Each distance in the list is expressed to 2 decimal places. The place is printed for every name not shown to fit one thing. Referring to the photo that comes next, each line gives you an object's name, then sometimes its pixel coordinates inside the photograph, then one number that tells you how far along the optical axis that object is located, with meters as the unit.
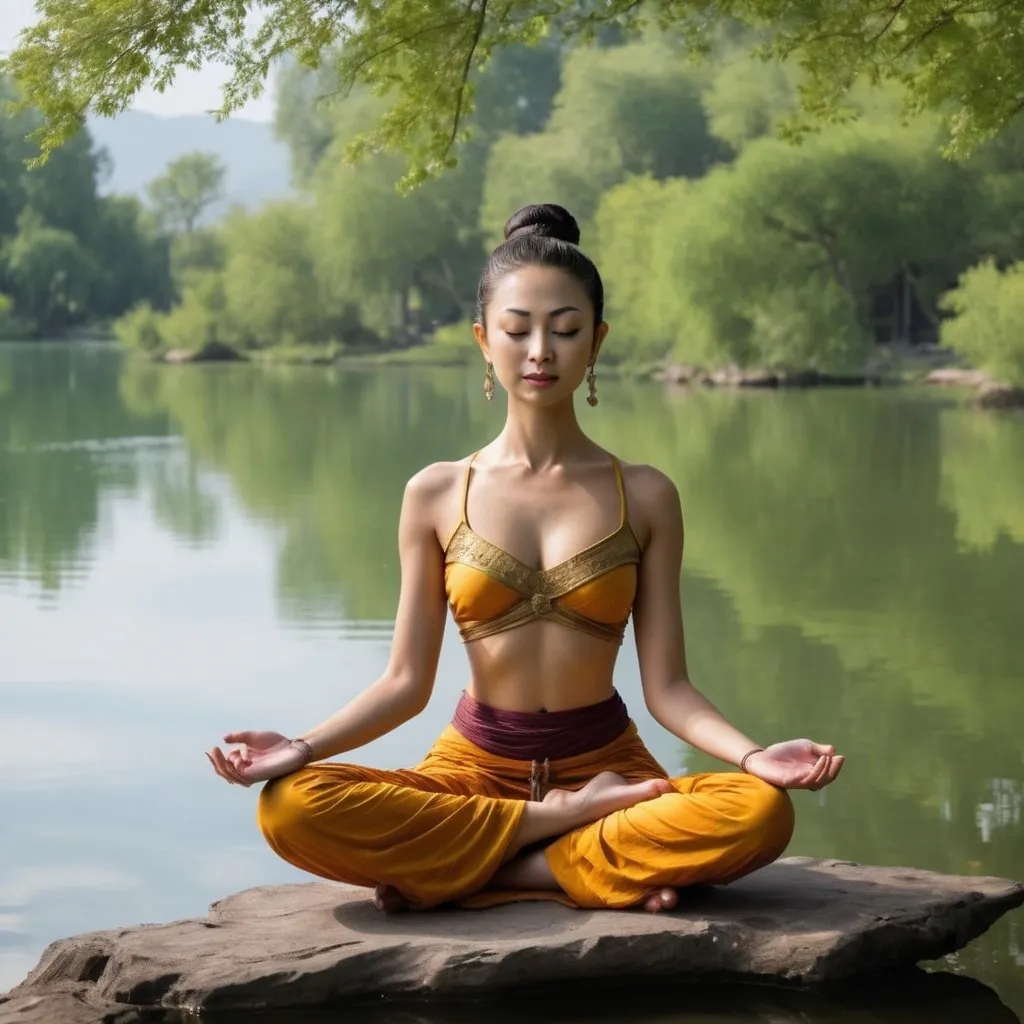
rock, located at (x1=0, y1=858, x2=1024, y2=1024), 3.56
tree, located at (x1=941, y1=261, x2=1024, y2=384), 26.44
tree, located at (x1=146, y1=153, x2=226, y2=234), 90.00
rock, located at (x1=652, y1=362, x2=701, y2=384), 35.09
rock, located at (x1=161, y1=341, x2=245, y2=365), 46.94
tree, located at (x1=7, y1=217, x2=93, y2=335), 58.56
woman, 3.77
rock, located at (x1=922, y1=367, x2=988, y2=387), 30.80
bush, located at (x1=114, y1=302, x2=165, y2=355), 48.59
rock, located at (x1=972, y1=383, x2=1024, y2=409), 26.53
